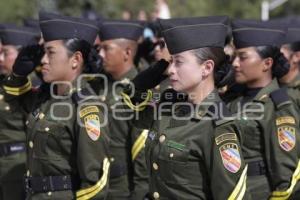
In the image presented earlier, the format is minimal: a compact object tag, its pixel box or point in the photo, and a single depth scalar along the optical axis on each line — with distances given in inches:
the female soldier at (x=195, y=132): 264.5
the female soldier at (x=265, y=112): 360.5
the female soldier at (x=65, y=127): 316.8
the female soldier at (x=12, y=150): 433.1
